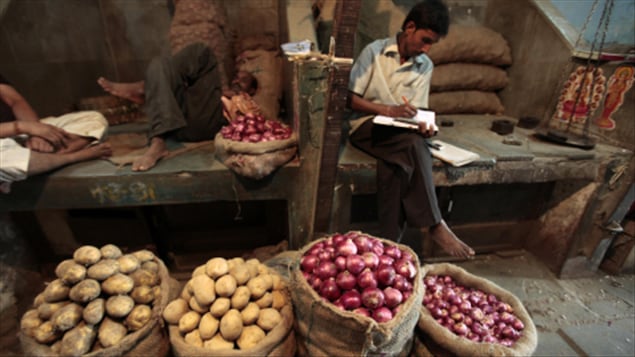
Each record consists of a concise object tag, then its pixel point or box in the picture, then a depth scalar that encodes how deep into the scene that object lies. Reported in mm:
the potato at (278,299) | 1633
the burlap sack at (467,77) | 3436
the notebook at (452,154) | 2190
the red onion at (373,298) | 1319
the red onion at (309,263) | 1509
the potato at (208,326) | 1434
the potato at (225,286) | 1476
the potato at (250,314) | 1492
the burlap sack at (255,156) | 1951
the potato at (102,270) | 1468
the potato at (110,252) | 1584
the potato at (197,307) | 1501
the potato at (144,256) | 1721
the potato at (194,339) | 1439
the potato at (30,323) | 1399
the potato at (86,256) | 1502
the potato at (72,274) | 1442
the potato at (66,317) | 1362
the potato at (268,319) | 1516
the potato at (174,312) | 1491
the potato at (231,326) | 1416
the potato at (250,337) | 1447
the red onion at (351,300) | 1351
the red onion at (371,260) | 1447
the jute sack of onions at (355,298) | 1302
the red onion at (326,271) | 1435
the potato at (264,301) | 1583
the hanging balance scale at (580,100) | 2625
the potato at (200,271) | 1593
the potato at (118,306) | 1417
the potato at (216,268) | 1526
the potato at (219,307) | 1449
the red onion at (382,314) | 1299
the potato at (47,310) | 1412
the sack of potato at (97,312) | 1370
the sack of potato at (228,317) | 1428
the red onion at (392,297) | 1344
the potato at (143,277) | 1580
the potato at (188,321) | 1458
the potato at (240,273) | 1559
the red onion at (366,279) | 1375
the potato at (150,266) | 1680
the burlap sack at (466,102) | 3471
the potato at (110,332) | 1379
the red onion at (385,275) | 1393
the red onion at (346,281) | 1391
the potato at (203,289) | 1450
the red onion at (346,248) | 1497
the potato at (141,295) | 1515
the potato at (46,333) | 1369
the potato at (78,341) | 1325
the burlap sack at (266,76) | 2863
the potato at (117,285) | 1461
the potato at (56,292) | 1443
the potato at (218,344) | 1420
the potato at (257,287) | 1568
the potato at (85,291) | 1403
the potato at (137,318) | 1453
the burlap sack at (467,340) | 1549
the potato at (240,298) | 1491
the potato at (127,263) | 1573
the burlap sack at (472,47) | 3379
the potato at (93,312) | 1378
